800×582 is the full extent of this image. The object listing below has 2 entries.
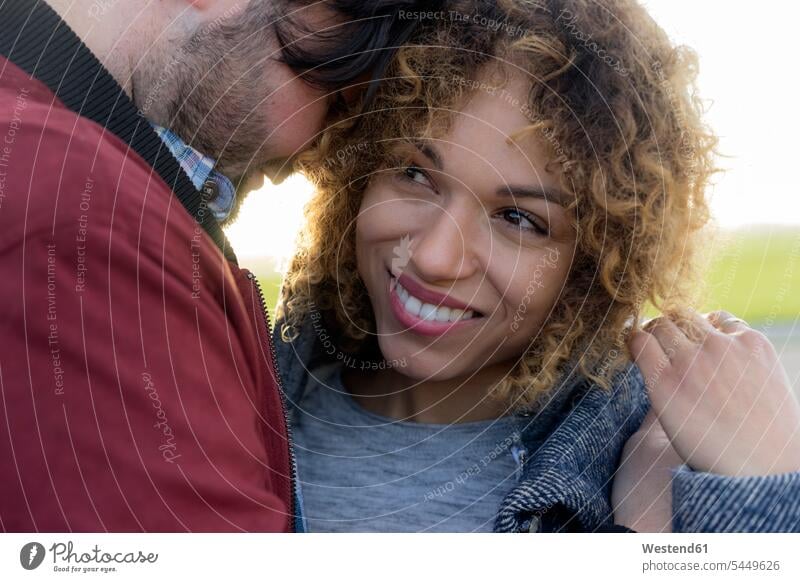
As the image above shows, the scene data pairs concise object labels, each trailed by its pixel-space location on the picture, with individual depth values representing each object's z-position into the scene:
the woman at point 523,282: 0.95
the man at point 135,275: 0.69
